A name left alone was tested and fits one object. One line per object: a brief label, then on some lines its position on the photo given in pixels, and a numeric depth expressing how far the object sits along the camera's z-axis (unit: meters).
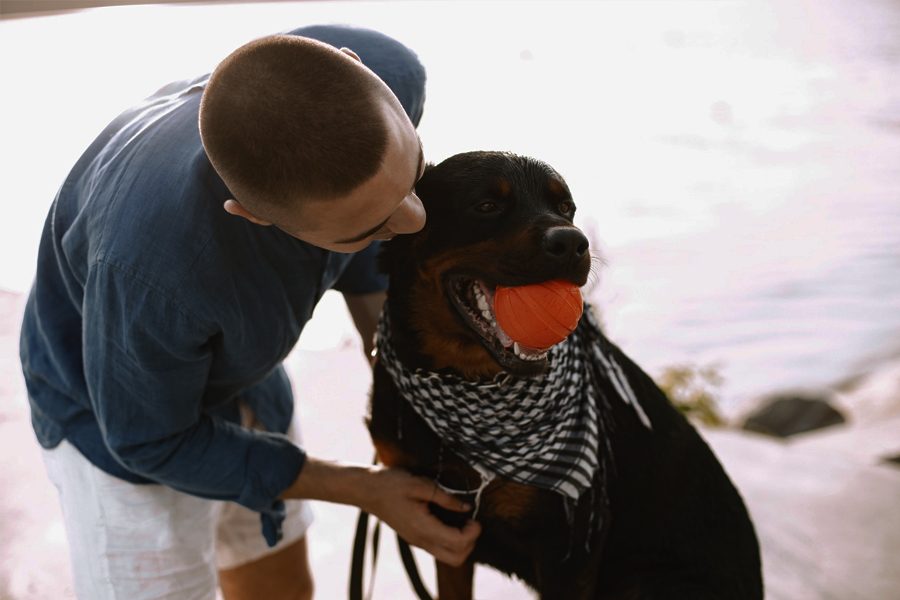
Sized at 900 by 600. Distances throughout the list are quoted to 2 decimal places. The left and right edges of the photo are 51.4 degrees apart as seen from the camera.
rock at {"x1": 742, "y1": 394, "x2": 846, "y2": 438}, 3.58
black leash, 2.17
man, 1.33
